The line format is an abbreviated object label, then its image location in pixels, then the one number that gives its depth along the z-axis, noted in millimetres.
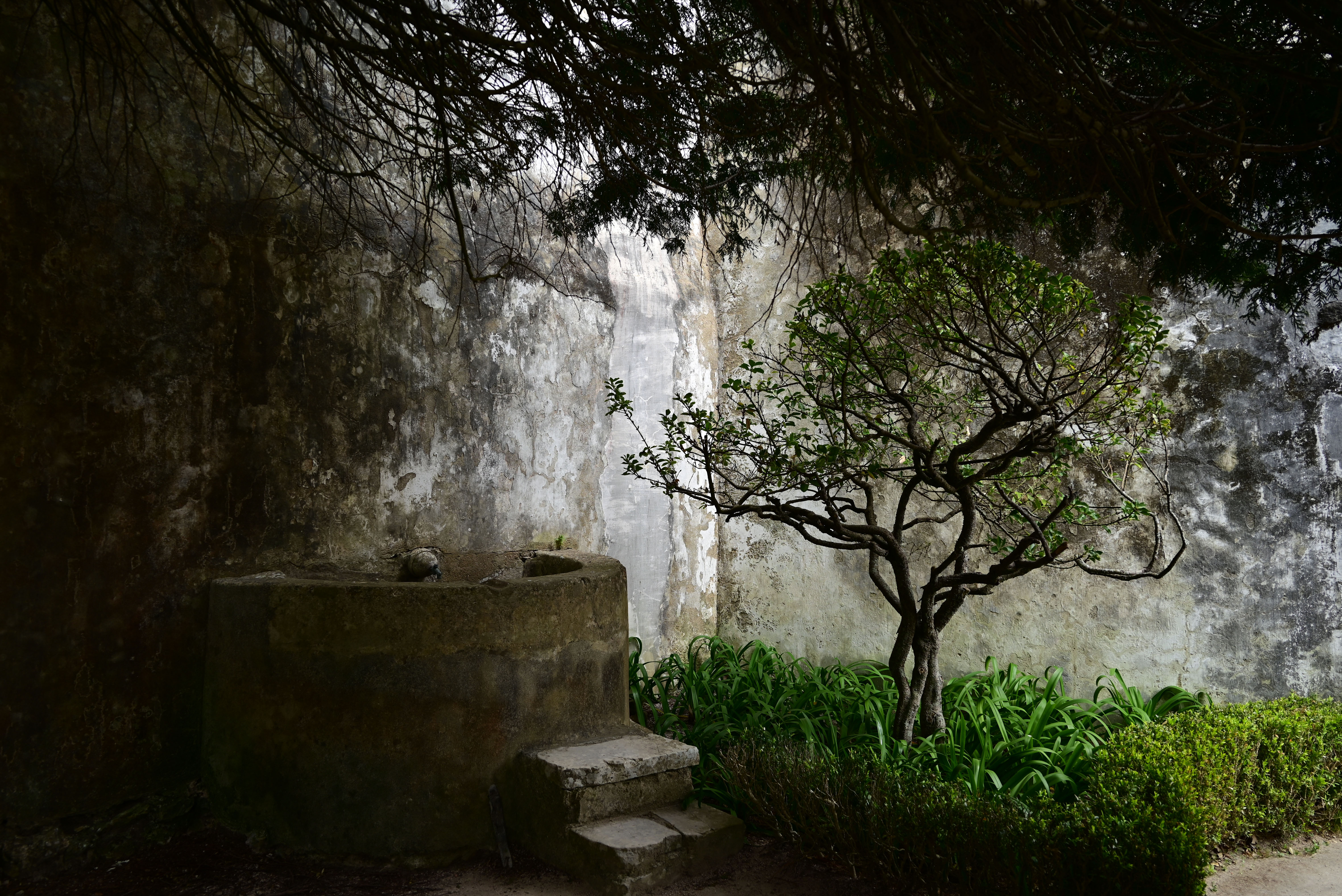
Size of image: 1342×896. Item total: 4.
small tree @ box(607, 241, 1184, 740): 3523
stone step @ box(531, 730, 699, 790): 3490
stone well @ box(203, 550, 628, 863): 3566
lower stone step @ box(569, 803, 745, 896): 3283
